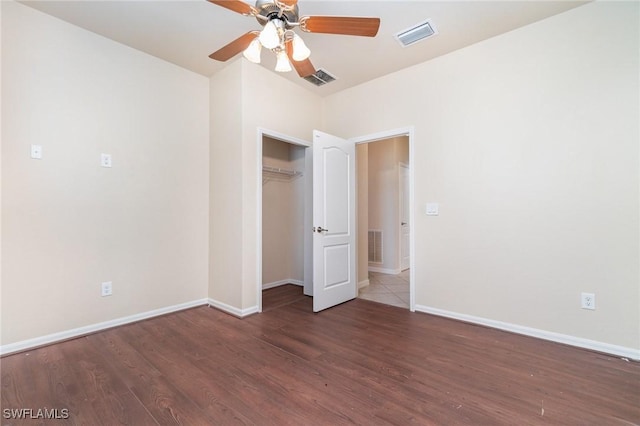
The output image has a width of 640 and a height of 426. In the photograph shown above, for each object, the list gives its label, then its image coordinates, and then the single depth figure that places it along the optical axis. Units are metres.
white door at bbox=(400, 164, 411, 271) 5.67
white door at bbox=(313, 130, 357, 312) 3.31
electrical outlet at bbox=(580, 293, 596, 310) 2.34
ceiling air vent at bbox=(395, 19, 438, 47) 2.61
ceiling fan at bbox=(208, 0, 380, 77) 1.77
